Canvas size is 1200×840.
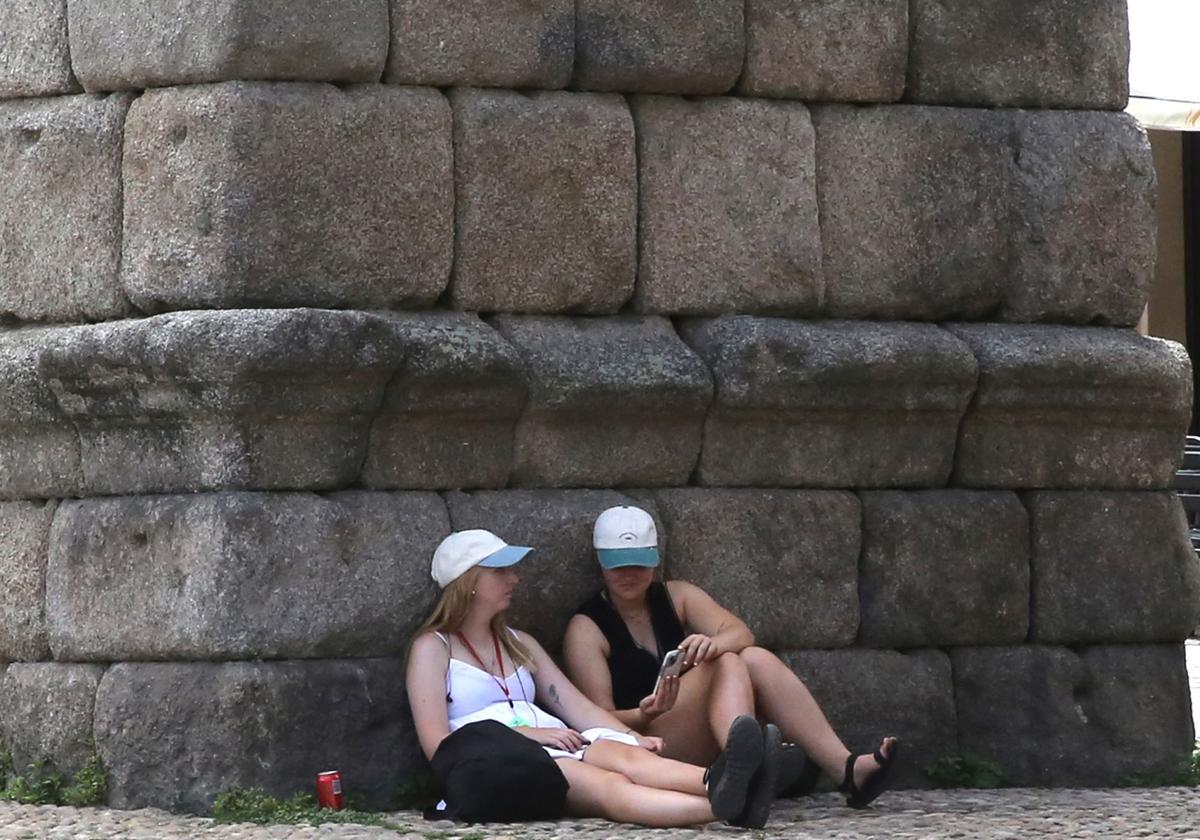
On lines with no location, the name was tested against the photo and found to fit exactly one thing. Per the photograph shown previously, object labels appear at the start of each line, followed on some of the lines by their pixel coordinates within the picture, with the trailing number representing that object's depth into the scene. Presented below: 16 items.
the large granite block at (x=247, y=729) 15.62
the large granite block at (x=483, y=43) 16.37
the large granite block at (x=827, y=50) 17.61
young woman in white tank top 15.05
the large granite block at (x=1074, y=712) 18.14
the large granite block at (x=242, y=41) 15.89
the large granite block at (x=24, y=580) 16.86
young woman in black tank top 16.27
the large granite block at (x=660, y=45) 16.97
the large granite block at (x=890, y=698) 17.66
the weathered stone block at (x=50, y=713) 16.28
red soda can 15.56
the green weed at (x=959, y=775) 17.94
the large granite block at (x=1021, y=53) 18.28
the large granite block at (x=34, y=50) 17.00
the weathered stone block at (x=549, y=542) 16.66
